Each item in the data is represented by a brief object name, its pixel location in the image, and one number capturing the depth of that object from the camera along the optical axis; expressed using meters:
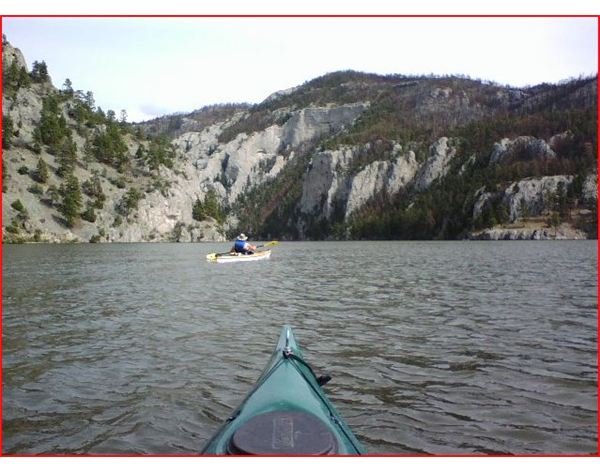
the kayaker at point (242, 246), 42.03
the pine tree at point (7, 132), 104.10
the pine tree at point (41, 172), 102.37
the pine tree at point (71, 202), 100.06
